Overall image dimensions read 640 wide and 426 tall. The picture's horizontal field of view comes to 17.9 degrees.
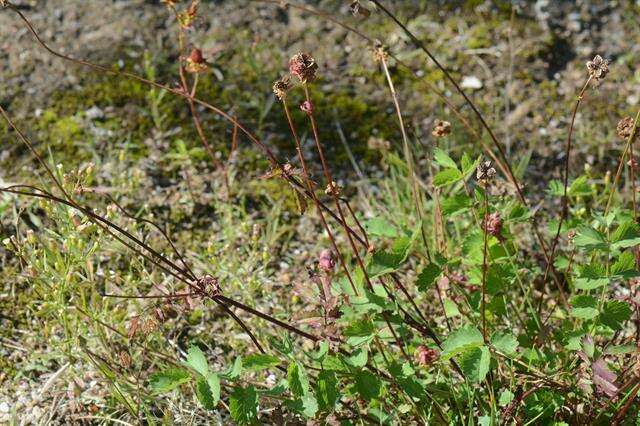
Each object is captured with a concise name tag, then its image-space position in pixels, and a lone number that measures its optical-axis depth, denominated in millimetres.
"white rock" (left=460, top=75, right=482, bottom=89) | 1229
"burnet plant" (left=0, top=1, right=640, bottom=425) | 887
